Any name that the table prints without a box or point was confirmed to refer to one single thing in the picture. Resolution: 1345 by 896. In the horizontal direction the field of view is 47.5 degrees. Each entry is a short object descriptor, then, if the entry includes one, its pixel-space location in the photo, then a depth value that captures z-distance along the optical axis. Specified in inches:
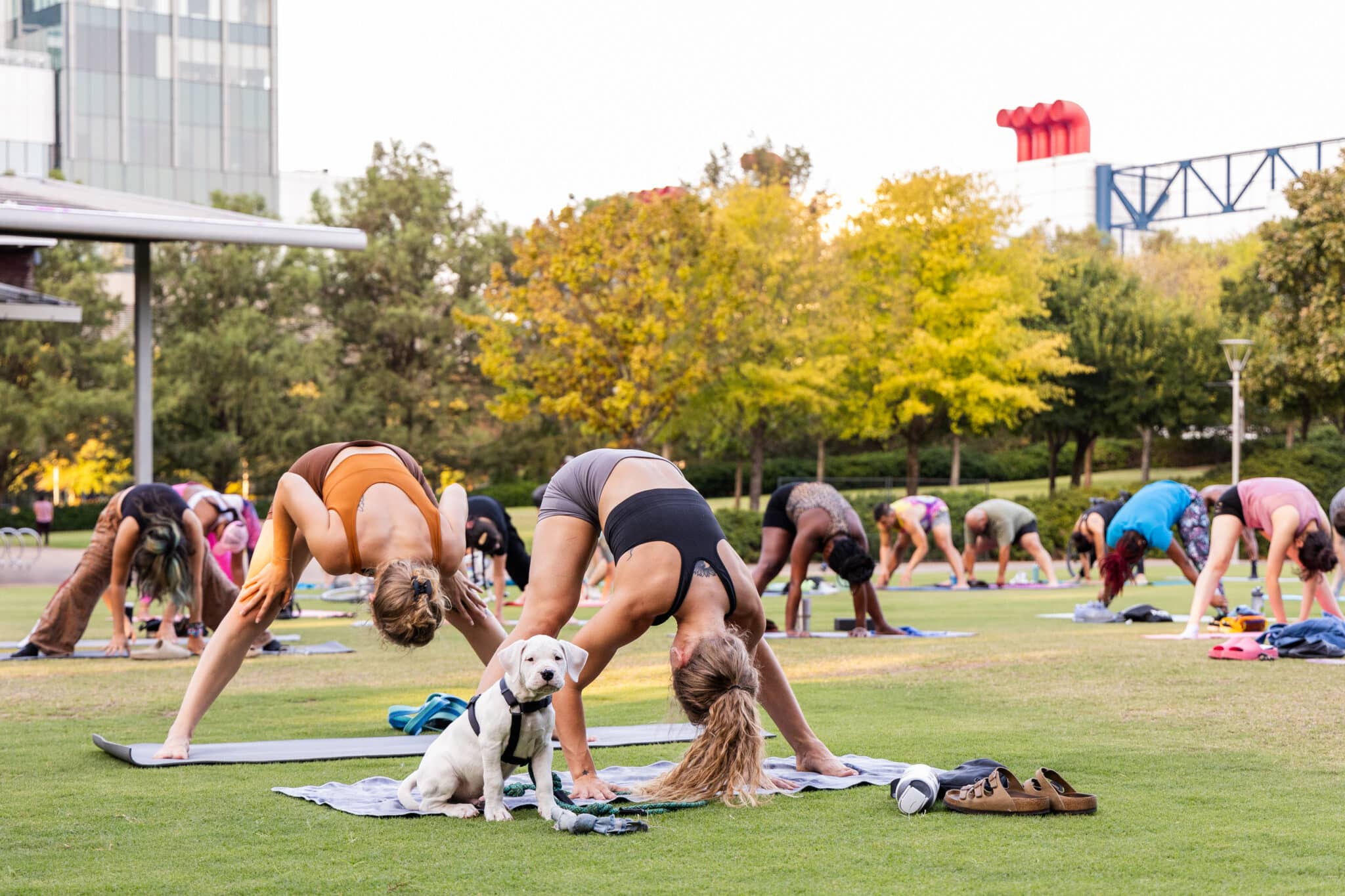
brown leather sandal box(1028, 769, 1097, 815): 240.8
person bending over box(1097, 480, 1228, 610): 659.4
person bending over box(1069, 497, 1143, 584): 851.4
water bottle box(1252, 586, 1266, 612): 671.8
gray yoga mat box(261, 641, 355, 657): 560.4
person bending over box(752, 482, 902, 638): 588.4
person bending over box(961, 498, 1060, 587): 978.1
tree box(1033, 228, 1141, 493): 1977.1
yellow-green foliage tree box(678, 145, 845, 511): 1528.1
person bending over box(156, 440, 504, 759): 280.7
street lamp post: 1617.9
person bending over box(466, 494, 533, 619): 746.8
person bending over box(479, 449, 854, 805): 241.1
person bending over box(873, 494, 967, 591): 948.0
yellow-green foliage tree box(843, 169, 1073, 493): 1638.8
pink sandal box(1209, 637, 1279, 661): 498.0
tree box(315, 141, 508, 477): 1990.7
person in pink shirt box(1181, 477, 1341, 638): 537.0
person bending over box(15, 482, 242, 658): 507.8
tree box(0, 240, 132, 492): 1713.8
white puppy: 229.5
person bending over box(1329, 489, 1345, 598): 633.0
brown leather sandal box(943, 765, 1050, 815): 241.6
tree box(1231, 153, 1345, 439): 1624.0
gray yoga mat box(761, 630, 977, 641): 618.7
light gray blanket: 251.1
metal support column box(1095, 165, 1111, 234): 3432.6
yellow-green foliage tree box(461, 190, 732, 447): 1328.7
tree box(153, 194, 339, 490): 1814.7
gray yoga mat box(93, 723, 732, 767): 305.0
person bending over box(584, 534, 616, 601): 822.9
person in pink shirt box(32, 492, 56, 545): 1614.2
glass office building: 3216.0
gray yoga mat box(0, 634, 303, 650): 583.2
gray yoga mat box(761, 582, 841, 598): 889.5
